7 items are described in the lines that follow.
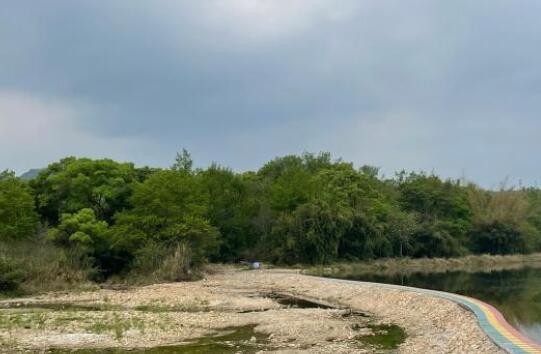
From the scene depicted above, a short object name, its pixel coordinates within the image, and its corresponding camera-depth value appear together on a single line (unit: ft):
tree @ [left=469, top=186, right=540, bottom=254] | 290.76
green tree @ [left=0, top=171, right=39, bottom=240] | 154.61
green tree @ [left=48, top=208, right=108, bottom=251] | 154.20
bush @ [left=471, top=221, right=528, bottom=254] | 289.74
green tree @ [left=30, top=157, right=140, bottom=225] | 171.32
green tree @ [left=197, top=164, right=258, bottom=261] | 222.89
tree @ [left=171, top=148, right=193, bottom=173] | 257.75
